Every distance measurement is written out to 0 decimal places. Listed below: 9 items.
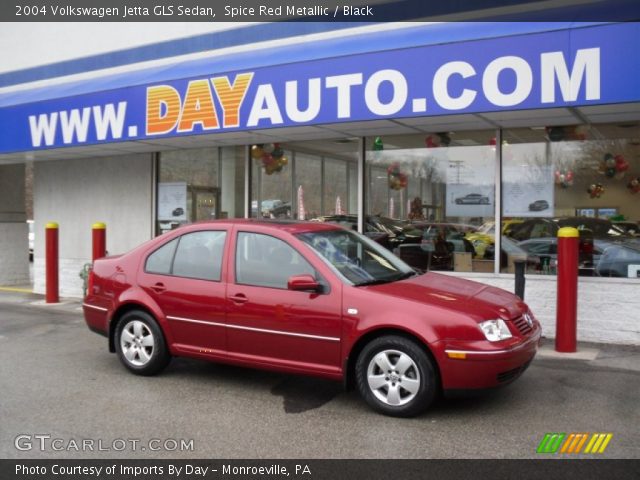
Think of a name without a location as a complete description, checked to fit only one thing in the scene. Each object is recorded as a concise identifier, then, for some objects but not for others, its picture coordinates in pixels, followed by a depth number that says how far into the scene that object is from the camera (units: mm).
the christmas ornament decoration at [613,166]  8148
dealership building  7090
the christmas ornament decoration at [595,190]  8281
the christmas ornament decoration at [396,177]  9664
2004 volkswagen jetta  4898
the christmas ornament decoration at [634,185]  8086
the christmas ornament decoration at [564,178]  8445
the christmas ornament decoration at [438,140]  9289
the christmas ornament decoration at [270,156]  10672
